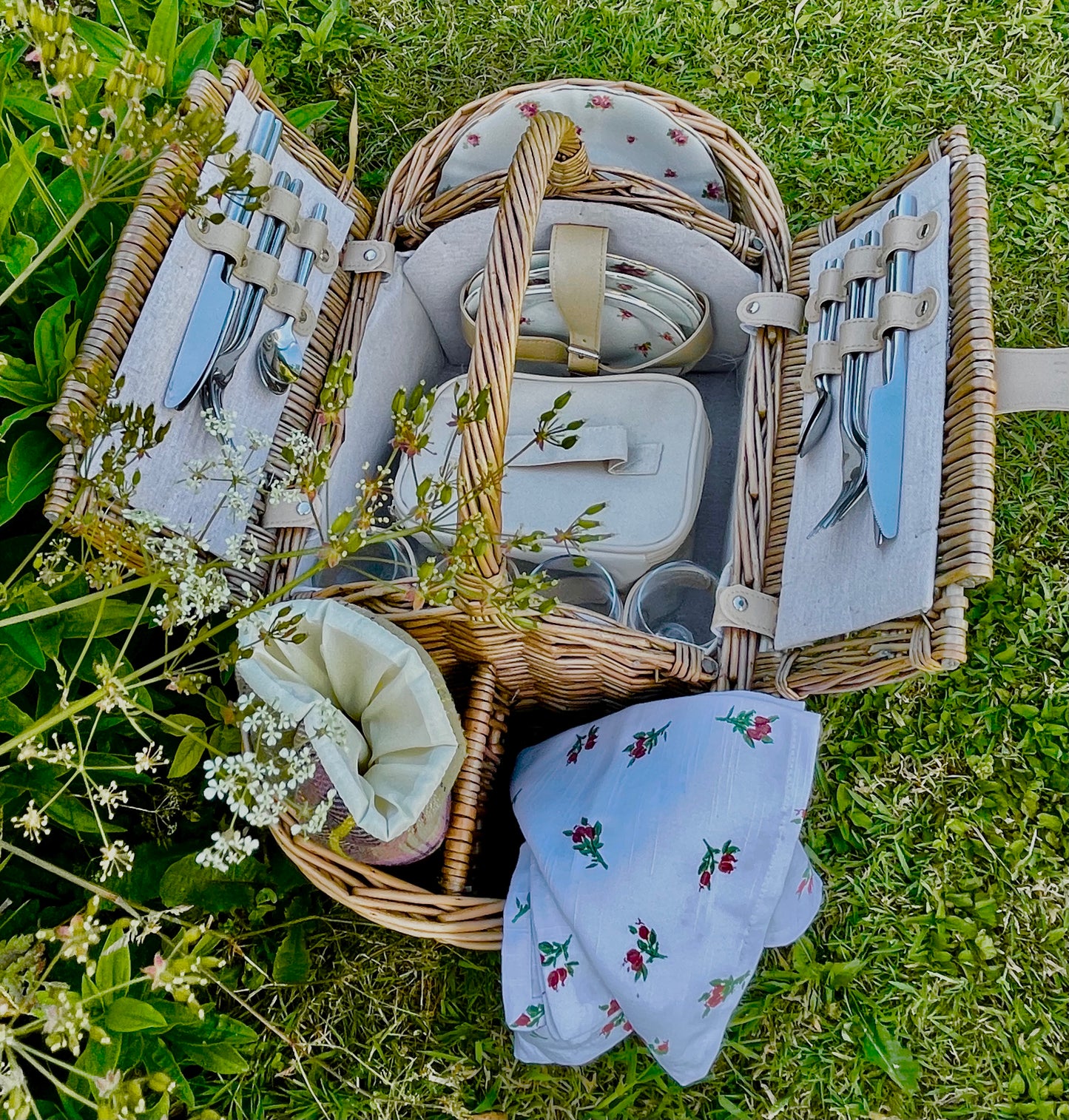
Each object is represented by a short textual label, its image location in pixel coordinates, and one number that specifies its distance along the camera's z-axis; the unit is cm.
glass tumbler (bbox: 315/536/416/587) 101
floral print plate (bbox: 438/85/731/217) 109
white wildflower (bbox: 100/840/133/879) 56
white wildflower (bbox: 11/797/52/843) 54
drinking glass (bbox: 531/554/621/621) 102
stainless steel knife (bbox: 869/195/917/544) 84
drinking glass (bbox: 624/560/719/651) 103
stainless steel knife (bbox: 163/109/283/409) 91
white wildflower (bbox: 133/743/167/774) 58
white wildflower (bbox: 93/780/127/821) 57
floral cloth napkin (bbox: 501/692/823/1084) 79
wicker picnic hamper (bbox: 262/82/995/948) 78
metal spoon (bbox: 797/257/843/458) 96
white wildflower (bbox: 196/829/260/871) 56
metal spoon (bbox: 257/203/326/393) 98
